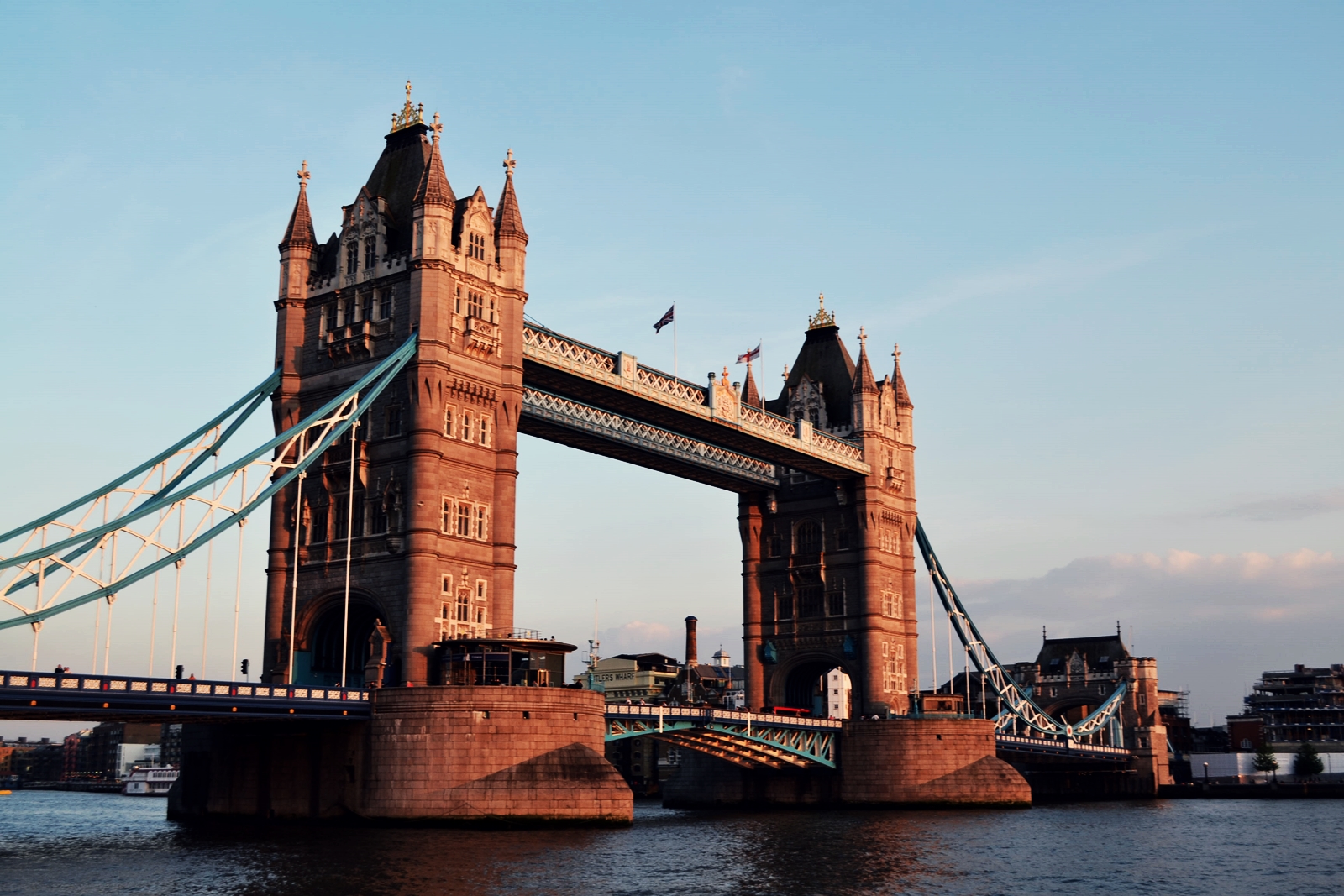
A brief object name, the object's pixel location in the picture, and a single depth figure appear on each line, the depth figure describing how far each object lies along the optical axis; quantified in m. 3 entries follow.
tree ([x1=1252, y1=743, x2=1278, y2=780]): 156.75
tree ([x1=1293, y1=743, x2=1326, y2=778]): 159.00
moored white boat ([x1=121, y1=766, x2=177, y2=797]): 189.12
